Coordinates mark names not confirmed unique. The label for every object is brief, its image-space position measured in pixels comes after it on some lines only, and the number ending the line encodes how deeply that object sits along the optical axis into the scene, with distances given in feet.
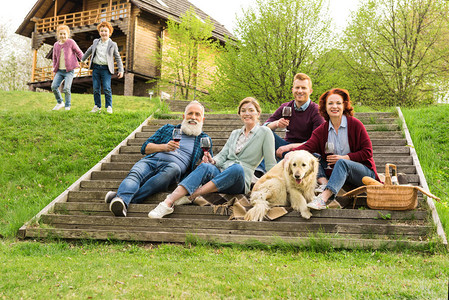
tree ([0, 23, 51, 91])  112.68
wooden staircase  12.90
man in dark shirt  18.58
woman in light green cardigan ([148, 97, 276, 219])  15.61
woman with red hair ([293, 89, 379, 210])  14.83
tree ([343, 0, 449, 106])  44.16
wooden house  71.10
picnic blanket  14.55
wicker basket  13.62
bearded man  15.90
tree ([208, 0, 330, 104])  40.70
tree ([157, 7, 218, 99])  71.61
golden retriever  14.39
